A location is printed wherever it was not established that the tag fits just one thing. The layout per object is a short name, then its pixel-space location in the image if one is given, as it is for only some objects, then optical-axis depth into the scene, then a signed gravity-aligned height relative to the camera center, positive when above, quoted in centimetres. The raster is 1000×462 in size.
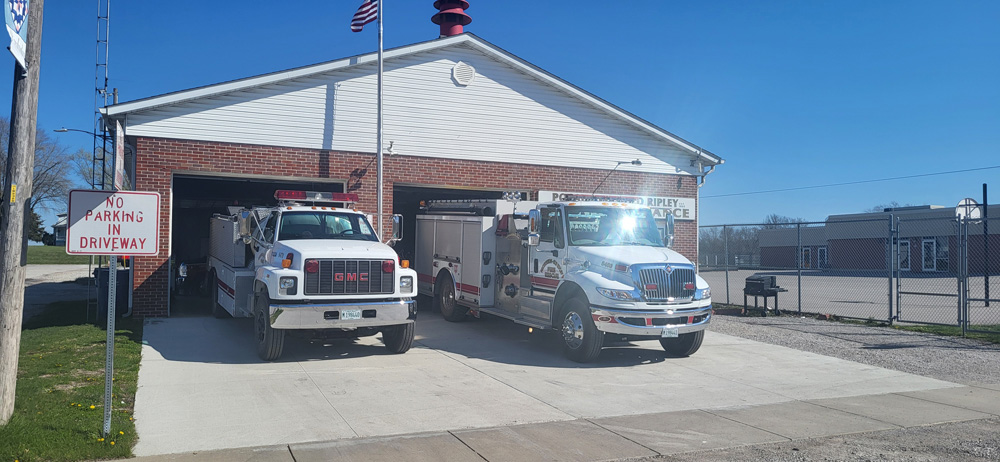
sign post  636 +17
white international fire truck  1080 -36
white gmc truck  1030 -42
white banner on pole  621 +195
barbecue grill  1755 -78
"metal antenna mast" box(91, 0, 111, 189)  1730 +394
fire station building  1514 +265
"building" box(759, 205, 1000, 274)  3588 +75
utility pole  666 +39
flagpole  1638 +178
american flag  1692 +554
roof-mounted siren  2105 +682
